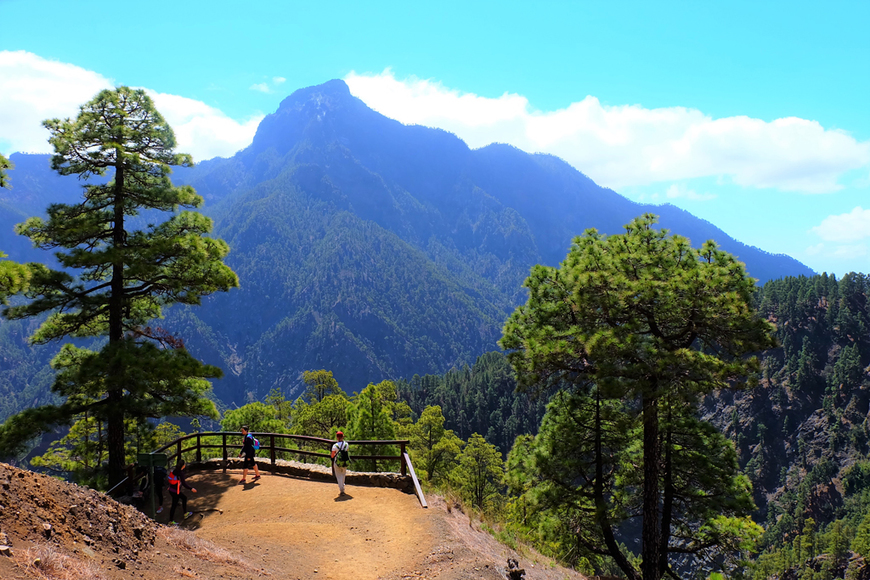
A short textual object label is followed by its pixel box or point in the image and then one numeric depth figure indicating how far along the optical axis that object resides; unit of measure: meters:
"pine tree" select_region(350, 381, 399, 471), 25.65
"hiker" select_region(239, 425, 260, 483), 14.32
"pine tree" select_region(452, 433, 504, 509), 38.39
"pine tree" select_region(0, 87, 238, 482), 13.96
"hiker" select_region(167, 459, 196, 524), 11.61
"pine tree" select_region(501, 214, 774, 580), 11.25
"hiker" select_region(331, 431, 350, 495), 12.66
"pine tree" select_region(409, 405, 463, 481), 37.62
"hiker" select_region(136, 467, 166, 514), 12.09
